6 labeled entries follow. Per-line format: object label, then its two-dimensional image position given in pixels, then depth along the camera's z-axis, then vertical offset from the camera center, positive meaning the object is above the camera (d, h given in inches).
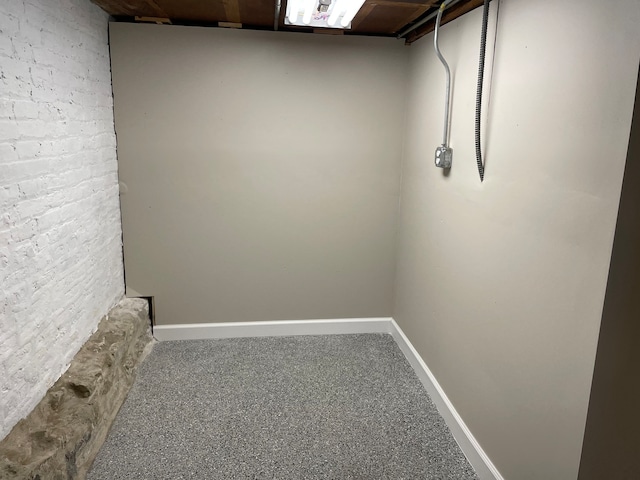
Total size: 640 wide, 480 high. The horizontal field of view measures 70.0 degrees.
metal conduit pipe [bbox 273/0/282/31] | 90.4 +26.7
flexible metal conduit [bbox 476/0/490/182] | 71.1 +12.2
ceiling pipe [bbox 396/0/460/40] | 83.8 +26.3
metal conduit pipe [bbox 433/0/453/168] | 88.0 +1.9
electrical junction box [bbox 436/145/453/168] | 89.9 -2.1
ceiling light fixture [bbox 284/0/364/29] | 83.8 +24.7
